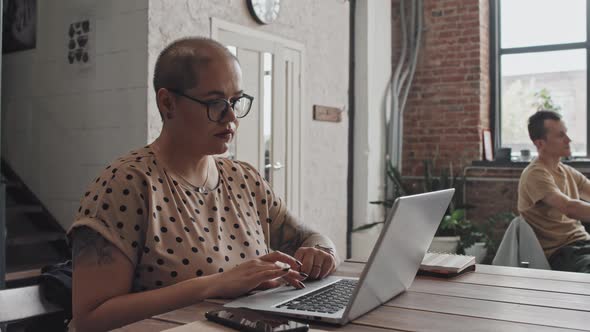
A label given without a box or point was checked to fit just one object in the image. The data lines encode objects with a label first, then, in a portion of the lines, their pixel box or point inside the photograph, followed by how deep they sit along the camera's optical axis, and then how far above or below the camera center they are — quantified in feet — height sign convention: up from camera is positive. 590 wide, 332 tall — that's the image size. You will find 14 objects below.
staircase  12.47 -1.51
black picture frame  13.98 +3.22
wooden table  3.69 -1.01
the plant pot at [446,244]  17.51 -2.36
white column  19.17 +1.43
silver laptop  3.67 -0.80
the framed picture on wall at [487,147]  19.76 +0.54
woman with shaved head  4.20 -0.47
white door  14.16 +1.37
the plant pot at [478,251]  16.50 -2.42
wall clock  14.37 +3.73
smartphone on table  3.28 -0.90
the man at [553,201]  11.44 -0.74
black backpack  4.32 -0.99
